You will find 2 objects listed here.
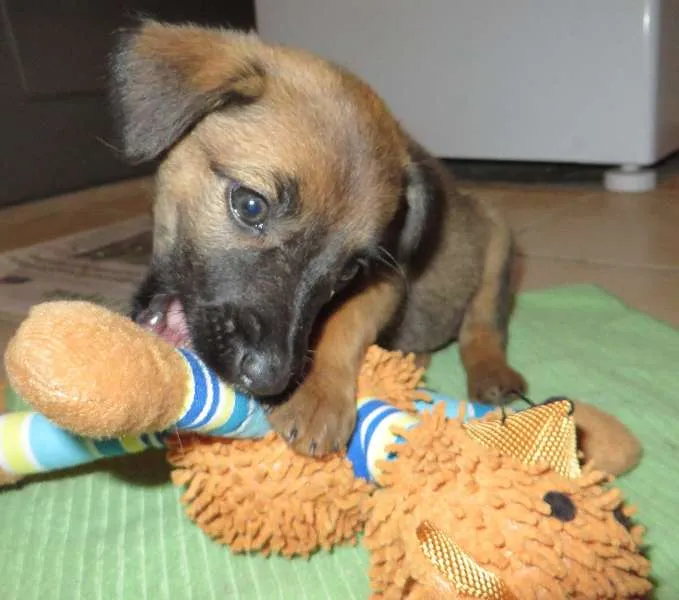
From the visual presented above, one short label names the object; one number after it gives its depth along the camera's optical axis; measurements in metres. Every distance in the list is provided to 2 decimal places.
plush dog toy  0.28
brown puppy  0.40
